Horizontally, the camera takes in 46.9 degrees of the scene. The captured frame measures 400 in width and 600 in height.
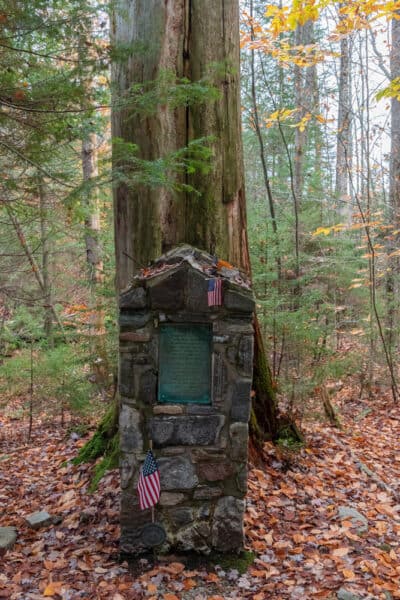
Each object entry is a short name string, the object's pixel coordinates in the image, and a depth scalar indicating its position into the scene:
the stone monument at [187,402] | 3.34
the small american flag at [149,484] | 3.31
